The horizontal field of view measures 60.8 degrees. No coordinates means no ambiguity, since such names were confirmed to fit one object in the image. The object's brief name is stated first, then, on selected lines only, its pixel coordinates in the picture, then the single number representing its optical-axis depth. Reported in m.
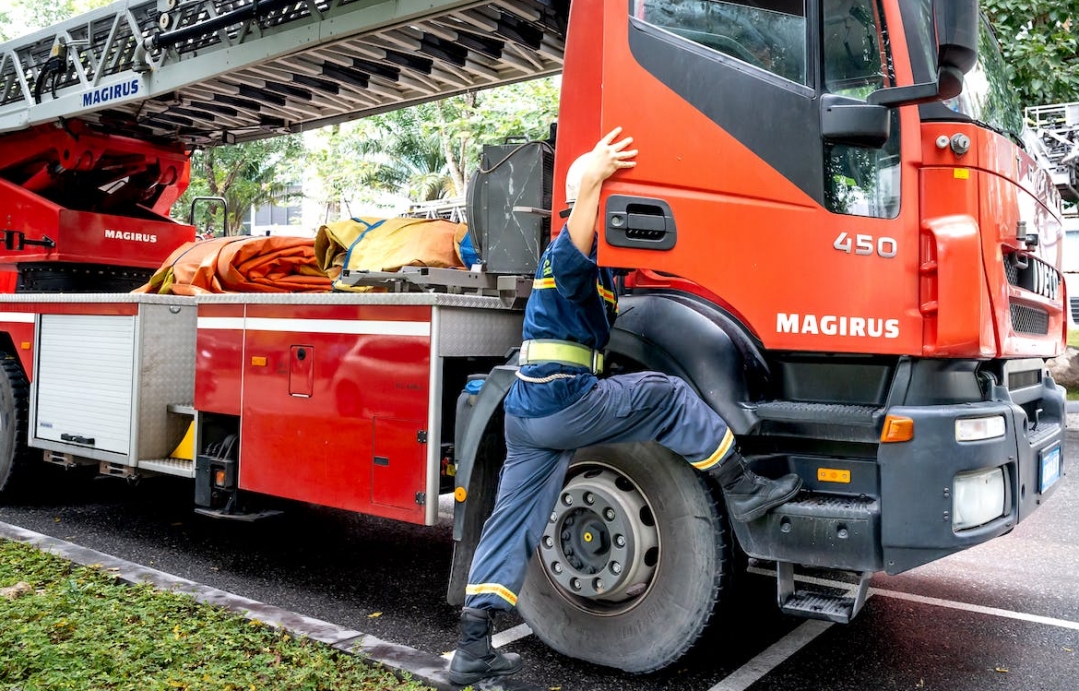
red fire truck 3.17
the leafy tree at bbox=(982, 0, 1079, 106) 8.65
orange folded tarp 5.40
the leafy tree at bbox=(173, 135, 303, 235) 19.67
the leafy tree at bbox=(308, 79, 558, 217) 15.18
